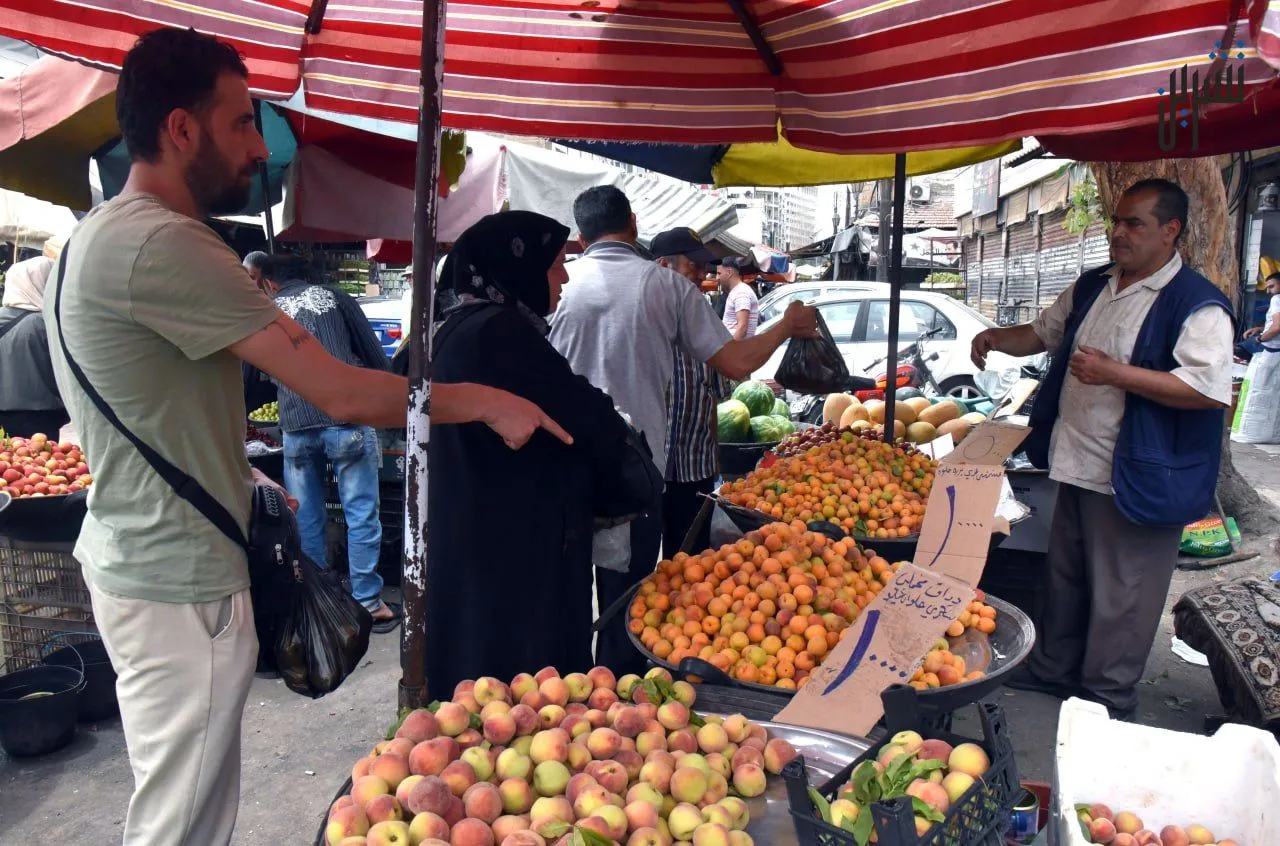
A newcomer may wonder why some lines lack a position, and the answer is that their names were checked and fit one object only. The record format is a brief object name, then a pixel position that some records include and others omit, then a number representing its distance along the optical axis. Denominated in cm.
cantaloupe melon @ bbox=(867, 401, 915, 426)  597
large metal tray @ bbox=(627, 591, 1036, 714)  215
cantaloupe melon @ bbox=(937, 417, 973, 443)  552
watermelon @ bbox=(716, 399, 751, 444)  654
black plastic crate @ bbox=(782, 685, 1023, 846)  124
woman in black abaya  241
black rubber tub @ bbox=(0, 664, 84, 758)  365
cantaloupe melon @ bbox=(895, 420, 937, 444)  575
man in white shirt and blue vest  349
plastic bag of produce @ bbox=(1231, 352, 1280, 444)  1012
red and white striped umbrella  241
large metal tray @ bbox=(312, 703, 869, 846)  159
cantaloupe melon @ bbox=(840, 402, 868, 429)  604
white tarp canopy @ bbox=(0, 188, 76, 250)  864
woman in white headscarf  523
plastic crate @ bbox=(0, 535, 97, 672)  417
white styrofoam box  196
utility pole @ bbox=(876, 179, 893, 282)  1716
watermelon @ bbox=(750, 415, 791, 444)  662
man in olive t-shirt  179
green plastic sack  608
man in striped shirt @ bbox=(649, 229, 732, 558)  448
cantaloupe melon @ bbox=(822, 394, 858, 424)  641
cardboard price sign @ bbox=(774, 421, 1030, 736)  197
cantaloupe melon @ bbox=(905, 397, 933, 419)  617
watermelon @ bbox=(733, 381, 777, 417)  705
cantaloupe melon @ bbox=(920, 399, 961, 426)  596
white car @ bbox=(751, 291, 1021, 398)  980
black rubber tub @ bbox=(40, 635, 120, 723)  399
